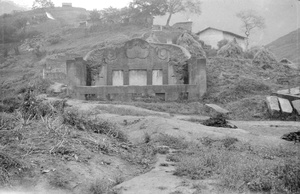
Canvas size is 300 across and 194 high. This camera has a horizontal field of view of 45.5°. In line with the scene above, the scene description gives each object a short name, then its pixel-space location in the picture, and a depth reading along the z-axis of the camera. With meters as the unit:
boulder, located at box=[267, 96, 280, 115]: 14.85
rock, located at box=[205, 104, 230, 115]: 15.48
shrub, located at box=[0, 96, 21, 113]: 9.66
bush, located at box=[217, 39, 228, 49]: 48.97
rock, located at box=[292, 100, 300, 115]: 14.71
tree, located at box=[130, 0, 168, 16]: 51.69
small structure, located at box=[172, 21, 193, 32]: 53.23
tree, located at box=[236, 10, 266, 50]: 58.44
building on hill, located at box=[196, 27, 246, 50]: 51.84
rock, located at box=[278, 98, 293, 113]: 14.73
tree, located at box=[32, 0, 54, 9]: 78.56
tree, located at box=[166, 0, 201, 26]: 53.28
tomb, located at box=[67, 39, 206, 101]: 22.45
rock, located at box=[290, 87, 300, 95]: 17.72
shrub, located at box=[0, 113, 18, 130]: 6.87
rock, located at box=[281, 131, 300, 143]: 8.88
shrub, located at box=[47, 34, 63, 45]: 51.78
